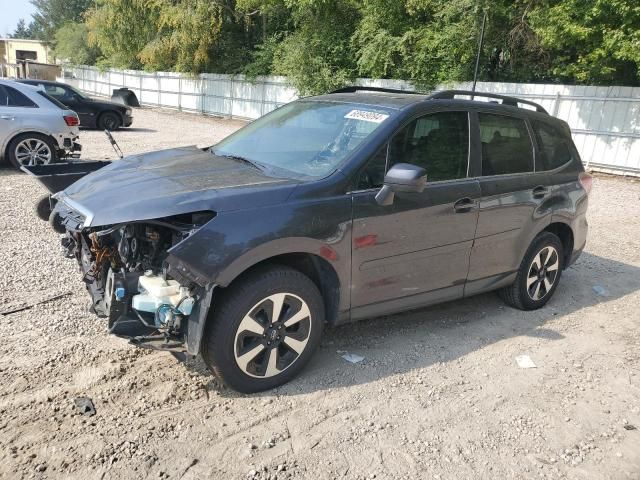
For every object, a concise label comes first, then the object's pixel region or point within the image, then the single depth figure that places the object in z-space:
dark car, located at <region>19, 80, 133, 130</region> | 16.61
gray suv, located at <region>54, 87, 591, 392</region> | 3.12
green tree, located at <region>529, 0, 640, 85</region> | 11.86
